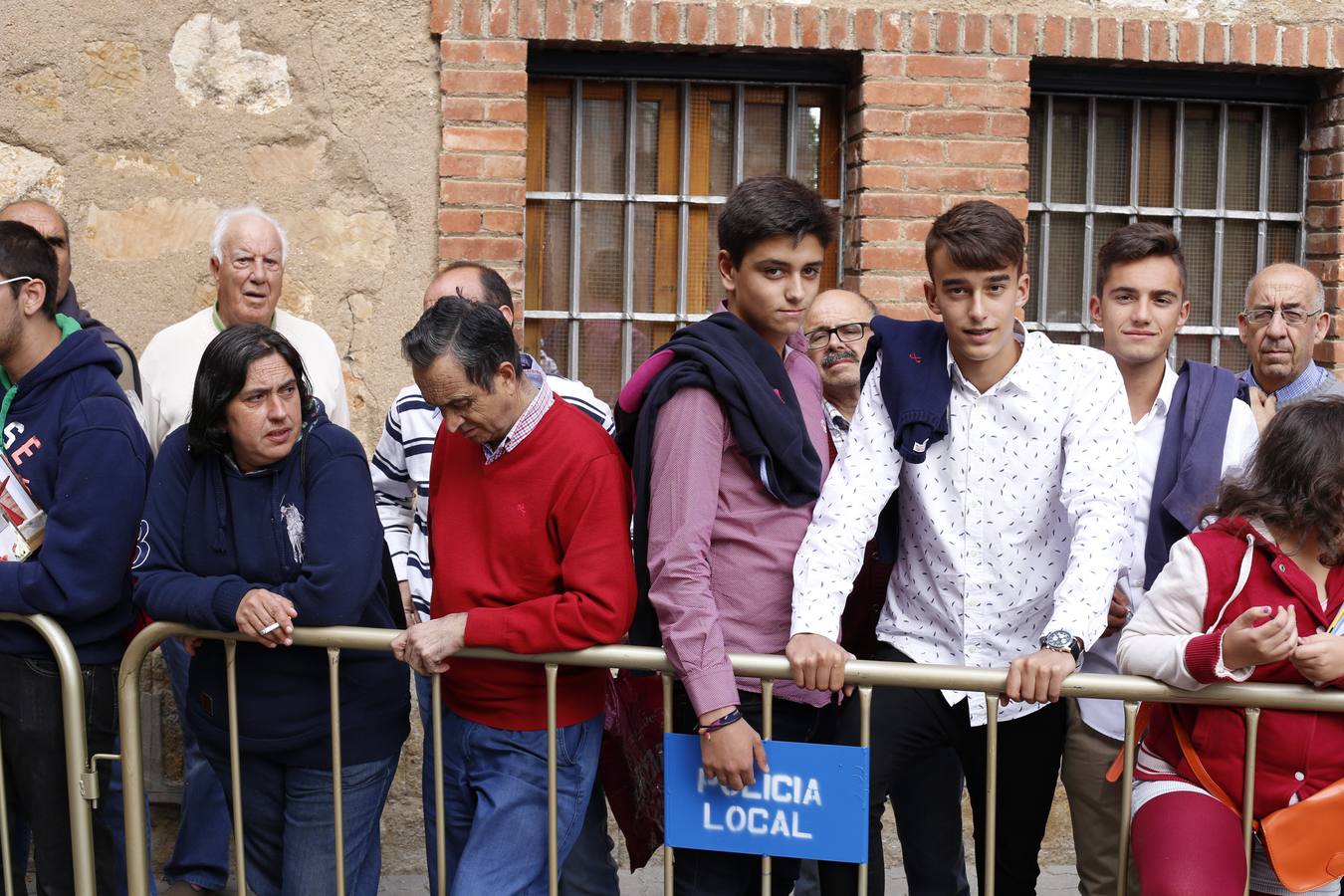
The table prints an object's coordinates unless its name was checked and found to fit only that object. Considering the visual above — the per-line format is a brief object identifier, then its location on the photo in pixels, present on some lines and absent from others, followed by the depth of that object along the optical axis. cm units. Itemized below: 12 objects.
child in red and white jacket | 268
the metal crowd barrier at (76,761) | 318
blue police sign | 279
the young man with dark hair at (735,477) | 274
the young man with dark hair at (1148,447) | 321
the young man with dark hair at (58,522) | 323
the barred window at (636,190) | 502
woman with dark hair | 300
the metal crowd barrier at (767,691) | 273
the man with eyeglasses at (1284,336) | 412
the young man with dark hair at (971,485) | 287
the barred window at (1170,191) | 520
